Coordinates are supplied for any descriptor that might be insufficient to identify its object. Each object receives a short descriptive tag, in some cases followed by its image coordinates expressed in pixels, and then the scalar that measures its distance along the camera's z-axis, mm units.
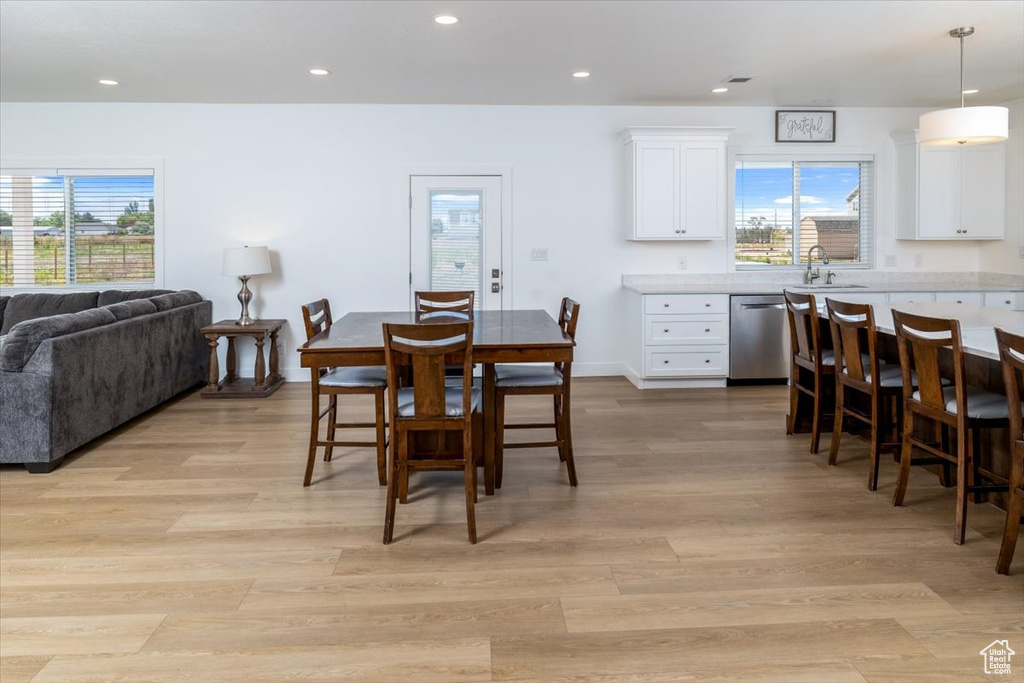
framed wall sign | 6719
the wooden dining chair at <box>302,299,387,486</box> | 3617
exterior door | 6602
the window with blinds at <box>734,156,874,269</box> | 6898
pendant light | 3760
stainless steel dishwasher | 6277
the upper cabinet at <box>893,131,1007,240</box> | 6523
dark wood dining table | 3236
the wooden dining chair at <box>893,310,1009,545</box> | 2926
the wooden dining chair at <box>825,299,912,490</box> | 3605
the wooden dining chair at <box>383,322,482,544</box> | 2986
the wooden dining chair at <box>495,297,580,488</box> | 3646
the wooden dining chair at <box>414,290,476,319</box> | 4773
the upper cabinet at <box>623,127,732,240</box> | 6352
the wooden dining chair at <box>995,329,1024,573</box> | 2547
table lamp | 6012
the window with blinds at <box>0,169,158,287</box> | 6516
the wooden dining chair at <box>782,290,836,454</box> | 4211
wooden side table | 5926
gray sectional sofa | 3939
